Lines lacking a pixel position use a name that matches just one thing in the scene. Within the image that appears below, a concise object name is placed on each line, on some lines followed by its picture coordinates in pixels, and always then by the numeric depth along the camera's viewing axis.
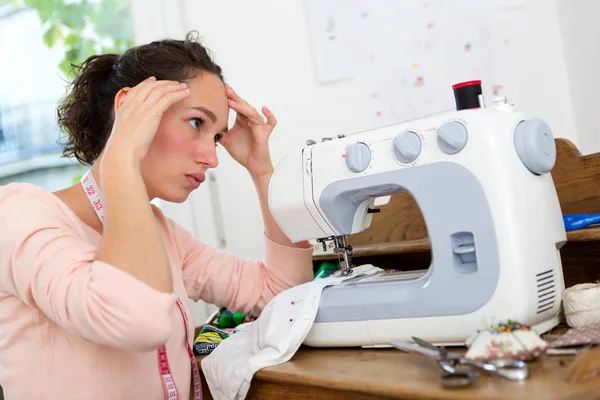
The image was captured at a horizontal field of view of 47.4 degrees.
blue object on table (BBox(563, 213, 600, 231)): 1.27
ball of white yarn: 1.05
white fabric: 1.15
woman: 1.01
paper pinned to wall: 1.83
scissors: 0.84
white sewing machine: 1.04
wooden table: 0.79
